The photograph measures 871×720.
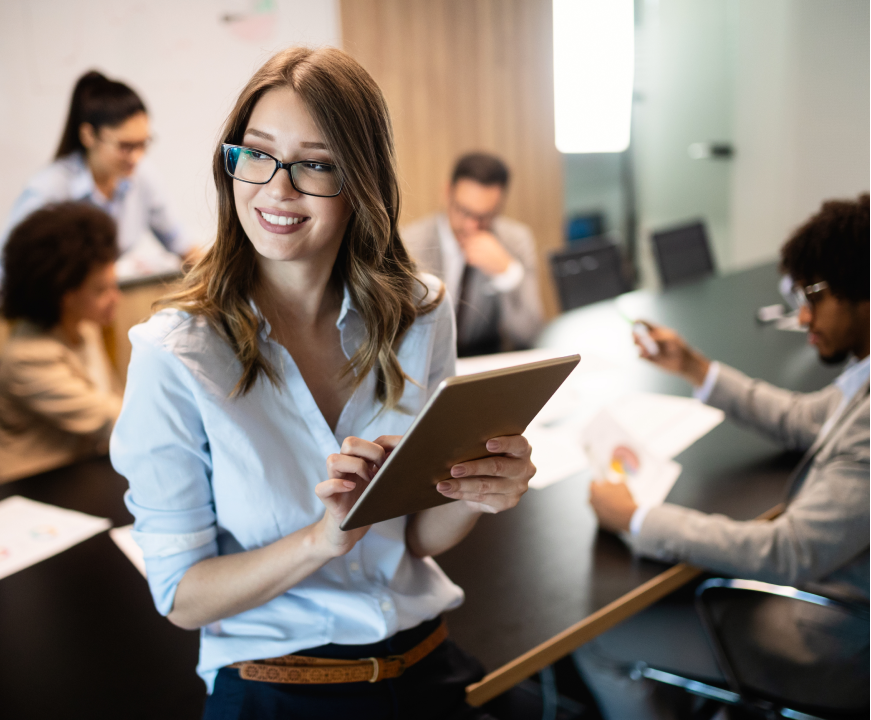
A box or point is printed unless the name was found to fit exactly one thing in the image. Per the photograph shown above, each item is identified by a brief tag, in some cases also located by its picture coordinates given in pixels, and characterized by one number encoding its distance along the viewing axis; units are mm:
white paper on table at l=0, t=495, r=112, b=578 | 1464
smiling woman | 951
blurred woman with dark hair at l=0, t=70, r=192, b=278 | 3137
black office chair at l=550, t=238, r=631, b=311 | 3256
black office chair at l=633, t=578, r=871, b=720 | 1384
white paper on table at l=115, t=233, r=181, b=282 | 3643
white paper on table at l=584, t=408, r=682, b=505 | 1616
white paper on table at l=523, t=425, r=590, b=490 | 1730
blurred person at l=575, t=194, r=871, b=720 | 1330
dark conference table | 1122
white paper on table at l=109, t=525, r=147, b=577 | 1433
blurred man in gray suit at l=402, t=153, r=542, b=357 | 3031
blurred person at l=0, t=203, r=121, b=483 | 2139
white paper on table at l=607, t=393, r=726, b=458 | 1854
